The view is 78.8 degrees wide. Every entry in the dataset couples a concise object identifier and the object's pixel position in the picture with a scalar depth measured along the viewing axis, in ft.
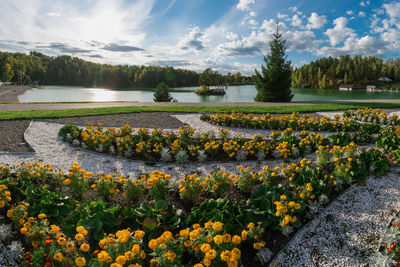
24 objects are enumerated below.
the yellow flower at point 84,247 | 7.36
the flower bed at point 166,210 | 7.54
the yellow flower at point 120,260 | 6.58
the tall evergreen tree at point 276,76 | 66.18
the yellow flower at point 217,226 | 7.53
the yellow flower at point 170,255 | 6.98
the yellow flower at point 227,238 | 7.37
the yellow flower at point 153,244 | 7.27
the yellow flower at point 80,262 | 6.75
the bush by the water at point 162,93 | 83.46
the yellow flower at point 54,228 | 7.99
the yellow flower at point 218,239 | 7.15
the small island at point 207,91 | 142.31
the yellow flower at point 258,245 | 8.17
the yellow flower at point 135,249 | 6.81
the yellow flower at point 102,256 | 6.75
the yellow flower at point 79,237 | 7.47
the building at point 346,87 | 231.34
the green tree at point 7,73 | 199.27
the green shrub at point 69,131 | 22.47
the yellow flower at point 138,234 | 7.63
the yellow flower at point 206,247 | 6.86
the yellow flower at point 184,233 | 7.73
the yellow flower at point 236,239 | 7.45
